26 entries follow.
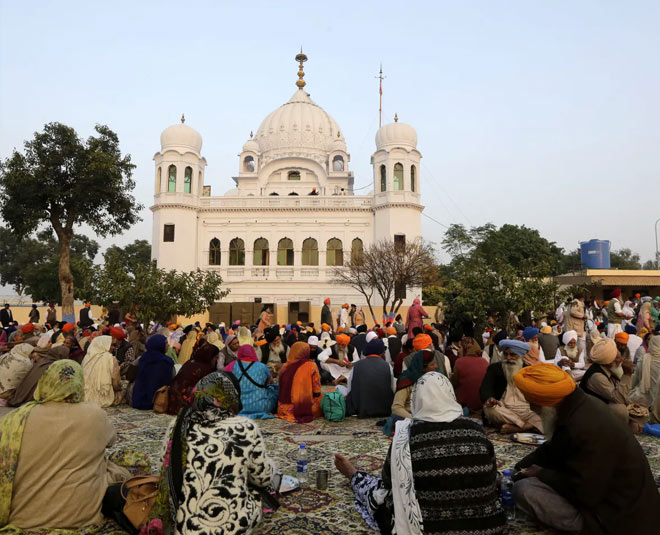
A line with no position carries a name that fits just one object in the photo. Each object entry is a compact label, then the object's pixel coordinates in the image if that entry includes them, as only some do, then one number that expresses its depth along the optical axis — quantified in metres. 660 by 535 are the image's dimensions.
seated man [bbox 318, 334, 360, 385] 8.31
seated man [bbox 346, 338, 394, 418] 6.52
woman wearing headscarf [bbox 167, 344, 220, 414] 6.26
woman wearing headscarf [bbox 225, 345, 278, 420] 6.30
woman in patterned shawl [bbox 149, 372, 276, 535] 2.70
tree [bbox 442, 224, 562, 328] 11.55
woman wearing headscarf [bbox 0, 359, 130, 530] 3.02
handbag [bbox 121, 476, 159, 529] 3.16
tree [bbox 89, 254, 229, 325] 13.24
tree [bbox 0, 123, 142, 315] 19.22
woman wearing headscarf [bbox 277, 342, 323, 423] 6.40
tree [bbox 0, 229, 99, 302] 32.91
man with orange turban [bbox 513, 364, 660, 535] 2.73
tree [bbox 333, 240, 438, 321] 21.72
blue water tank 29.98
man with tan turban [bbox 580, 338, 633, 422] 4.93
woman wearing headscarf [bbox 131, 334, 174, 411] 7.08
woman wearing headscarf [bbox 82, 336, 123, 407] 7.10
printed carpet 3.39
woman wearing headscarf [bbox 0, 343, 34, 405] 6.91
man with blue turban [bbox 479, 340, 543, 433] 5.41
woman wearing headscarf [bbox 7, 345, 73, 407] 6.58
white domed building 25.81
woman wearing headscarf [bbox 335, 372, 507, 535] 2.71
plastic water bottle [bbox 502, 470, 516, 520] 3.51
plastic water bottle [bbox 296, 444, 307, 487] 4.22
